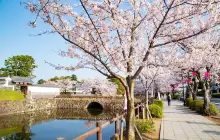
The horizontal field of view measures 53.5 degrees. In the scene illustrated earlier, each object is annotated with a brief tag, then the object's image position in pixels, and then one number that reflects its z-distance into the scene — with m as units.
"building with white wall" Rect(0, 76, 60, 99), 43.00
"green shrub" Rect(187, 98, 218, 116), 17.53
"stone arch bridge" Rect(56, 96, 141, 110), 42.62
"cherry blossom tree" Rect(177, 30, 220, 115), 6.53
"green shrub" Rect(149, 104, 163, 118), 15.74
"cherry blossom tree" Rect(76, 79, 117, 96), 49.08
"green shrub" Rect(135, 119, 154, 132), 10.22
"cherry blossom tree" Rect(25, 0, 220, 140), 5.72
